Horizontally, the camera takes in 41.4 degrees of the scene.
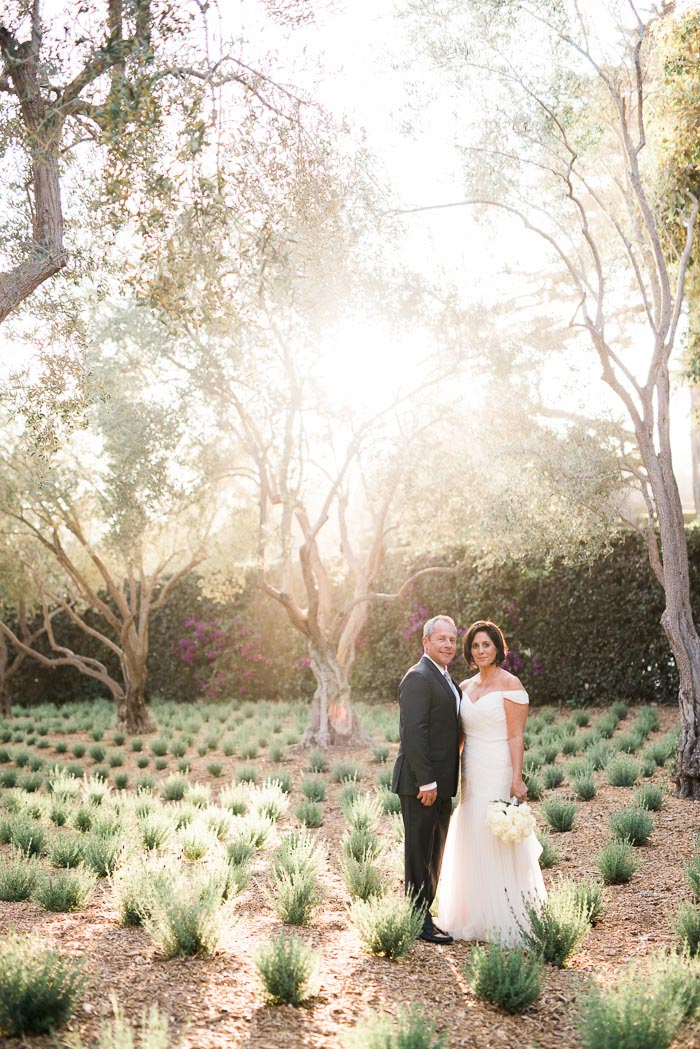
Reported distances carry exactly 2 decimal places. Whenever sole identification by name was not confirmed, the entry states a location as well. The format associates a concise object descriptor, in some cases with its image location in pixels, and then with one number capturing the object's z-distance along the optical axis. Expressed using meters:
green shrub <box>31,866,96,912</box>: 5.69
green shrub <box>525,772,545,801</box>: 8.82
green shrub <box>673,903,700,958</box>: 4.75
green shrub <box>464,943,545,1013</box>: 4.13
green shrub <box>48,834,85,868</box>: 6.82
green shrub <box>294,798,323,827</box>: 8.45
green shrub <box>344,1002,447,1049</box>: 3.30
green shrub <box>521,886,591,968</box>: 4.73
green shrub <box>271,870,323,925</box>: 5.46
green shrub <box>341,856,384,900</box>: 5.80
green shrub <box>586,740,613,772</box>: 10.17
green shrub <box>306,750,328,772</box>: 11.34
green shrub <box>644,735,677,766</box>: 10.05
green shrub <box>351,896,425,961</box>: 4.81
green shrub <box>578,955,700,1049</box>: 3.39
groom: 5.18
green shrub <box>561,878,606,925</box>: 5.20
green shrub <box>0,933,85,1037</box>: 3.57
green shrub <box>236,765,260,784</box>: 10.47
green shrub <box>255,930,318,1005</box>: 4.16
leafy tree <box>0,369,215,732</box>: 12.06
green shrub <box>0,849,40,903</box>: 5.97
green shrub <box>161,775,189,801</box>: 9.74
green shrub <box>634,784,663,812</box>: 8.06
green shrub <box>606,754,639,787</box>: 9.16
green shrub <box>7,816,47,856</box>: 7.22
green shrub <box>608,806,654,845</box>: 7.10
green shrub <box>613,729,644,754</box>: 11.10
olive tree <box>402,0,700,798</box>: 8.50
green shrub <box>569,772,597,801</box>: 8.72
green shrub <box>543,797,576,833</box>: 7.73
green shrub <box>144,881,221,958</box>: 4.66
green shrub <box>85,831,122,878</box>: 6.52
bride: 5.14
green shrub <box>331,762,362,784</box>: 10.43
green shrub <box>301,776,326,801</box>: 9.57
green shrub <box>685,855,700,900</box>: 5.50
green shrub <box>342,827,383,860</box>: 6.75
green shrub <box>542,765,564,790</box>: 9.42
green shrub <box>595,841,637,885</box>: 6.23
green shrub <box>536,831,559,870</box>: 6.67
